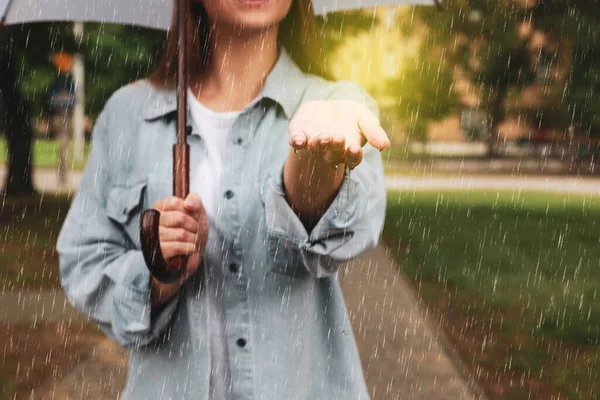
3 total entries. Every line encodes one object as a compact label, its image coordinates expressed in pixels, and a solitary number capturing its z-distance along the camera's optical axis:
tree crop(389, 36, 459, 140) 31.49
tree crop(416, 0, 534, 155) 18.25
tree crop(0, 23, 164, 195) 14.14
